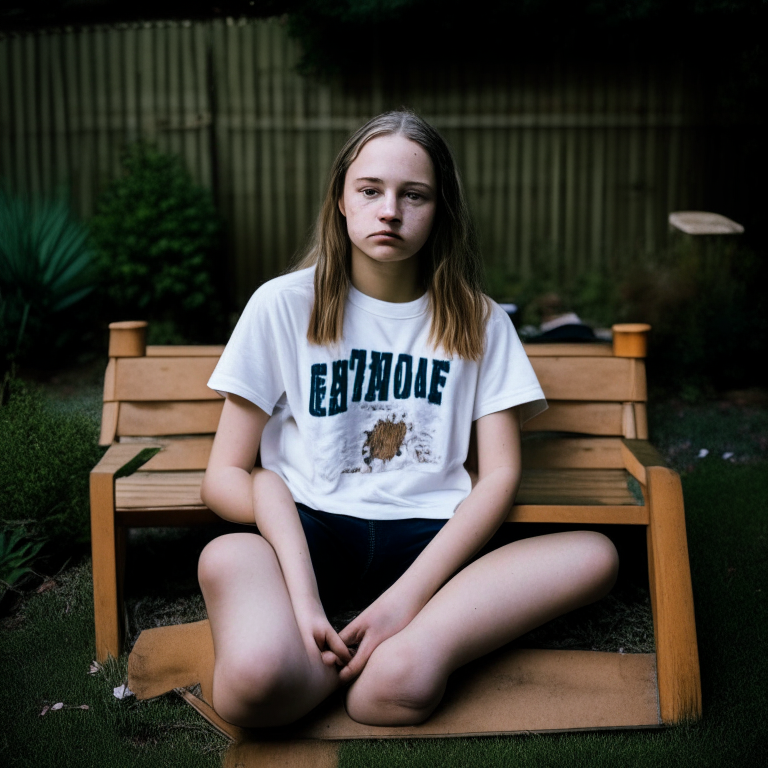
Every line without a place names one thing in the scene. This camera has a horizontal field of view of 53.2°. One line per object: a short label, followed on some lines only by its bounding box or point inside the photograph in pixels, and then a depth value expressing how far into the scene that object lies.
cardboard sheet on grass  1.76
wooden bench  2.21
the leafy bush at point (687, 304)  4.93
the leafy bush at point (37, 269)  3.55
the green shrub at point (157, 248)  5.21
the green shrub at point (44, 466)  2.35
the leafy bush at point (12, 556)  2.33
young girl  1.78
